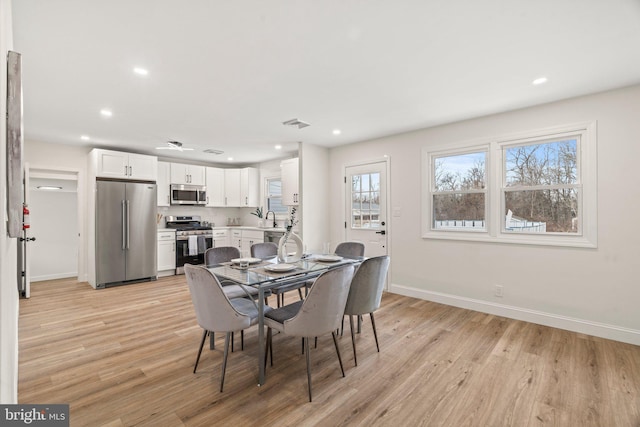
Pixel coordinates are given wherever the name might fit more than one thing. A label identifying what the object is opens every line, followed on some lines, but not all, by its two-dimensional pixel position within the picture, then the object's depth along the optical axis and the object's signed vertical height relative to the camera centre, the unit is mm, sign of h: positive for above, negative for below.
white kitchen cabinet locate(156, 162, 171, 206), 6004 +625
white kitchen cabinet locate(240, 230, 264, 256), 6265 -529
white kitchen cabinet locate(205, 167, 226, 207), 6695 +612
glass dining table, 2249 -503
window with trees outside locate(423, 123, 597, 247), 3197 +276
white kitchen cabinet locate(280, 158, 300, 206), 5449 +568
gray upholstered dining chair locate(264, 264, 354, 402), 2092 -704
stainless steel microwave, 6195 +413
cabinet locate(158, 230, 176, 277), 5797 -746
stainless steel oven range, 6031 -525
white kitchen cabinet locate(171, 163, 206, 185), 6204 +848
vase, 3003 -349
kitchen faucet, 6535 -81
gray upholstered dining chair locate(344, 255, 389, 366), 2543 -647
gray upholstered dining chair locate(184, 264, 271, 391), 2084 -671
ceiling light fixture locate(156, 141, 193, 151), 4688 +1157
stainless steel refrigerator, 5008 -318
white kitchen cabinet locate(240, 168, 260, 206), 6941 +620
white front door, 4855 +116
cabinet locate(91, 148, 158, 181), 5039 +871
